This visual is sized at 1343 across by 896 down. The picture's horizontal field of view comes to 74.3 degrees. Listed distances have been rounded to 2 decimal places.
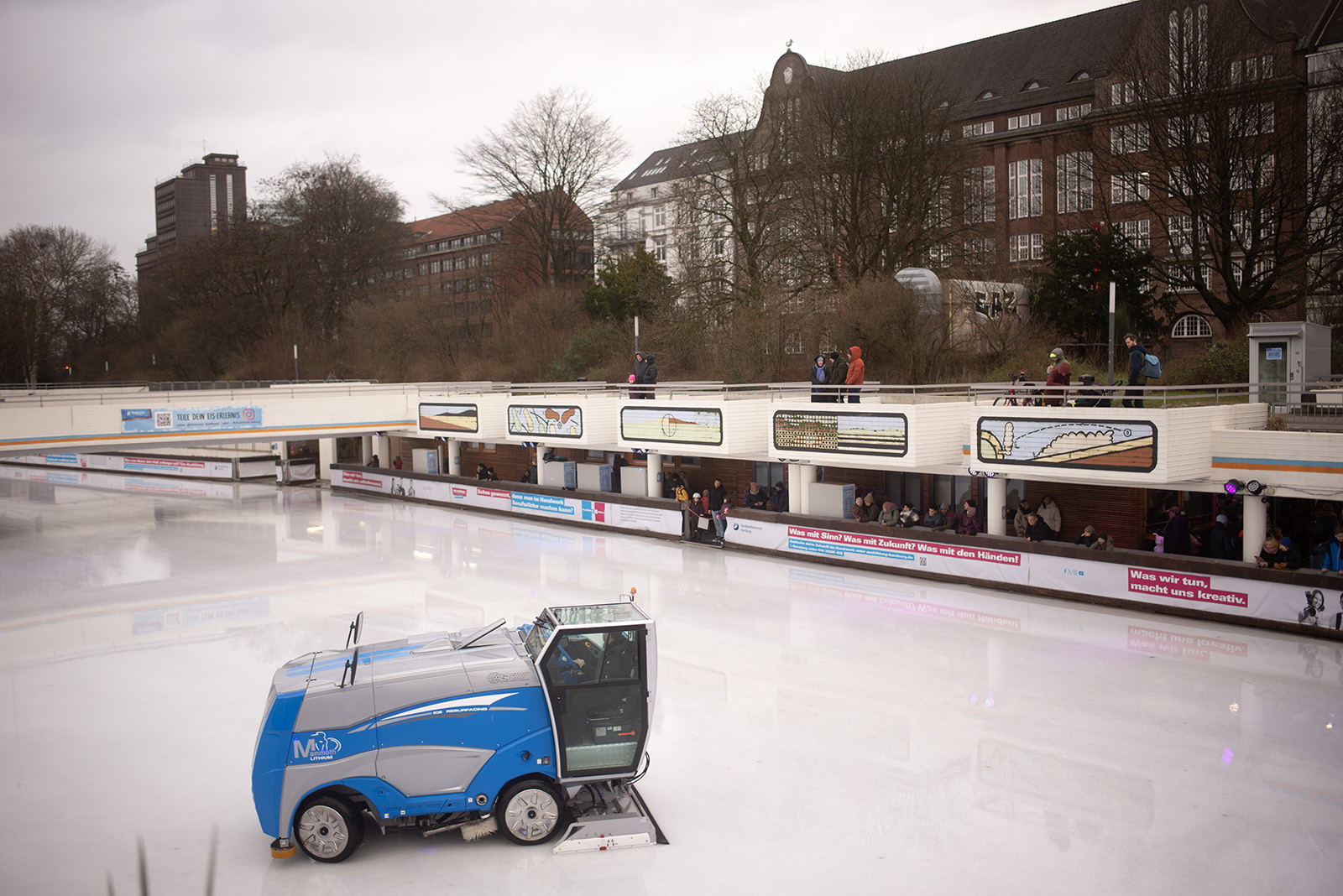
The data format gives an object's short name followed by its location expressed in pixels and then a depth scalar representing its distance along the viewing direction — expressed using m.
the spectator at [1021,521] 17.86
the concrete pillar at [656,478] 25.52
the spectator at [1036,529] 17.27
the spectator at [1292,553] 13.99
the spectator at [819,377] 20.20
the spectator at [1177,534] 15.34
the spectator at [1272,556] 14.09
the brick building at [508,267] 46.38
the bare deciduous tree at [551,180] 44.03
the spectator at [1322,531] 13.84
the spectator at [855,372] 19.64
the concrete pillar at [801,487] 21.70
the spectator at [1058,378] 16.16
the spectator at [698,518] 23.41
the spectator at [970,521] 18.20
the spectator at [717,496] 24.27
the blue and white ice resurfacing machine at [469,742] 7.50
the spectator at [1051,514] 17.73
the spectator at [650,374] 25.20
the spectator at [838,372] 20.42
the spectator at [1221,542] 14.92
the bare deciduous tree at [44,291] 59.06
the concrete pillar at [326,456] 38.97
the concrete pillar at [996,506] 17.84
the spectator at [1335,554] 13.54
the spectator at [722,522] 22.97
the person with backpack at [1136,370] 14.76
